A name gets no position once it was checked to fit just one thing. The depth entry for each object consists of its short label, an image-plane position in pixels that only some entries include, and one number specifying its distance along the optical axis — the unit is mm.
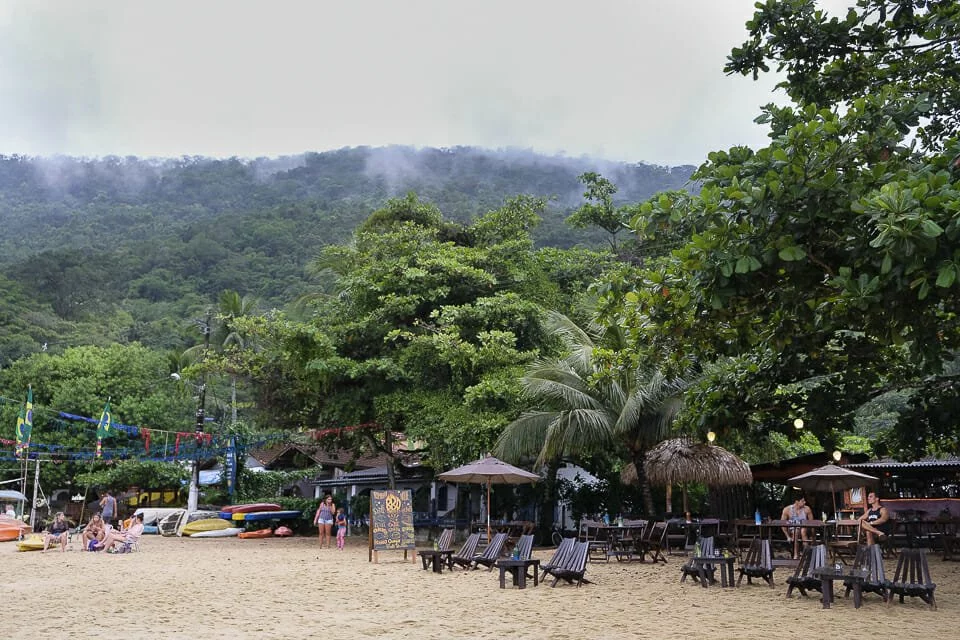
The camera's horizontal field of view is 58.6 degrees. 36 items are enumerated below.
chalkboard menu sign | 16266
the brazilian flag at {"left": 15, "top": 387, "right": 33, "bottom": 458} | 24812
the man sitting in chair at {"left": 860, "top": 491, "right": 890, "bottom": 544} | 13019
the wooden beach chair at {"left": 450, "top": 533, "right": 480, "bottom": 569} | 14430
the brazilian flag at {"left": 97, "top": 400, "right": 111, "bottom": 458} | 26641
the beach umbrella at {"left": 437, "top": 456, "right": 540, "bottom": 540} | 16828
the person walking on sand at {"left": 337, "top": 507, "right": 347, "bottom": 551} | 20712
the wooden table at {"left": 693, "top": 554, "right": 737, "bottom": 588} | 11781
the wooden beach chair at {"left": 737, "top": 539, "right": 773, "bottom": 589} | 11611
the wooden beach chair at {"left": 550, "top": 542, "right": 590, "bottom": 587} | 11914
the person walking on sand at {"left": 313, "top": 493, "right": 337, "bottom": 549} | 22391
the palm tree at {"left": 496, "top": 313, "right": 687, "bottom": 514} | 18391
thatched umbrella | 18297
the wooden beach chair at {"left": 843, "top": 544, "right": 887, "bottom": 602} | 9612
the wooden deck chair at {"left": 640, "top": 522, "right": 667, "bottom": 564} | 16391
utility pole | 29219
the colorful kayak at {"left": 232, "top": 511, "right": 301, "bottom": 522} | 27922
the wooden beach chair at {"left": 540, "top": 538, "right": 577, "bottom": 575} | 12150
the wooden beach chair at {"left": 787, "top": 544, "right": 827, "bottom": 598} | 10352
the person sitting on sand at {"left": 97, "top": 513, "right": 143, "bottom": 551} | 19672
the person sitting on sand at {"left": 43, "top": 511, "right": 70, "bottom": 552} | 19759
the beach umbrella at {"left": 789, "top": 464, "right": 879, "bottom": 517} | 16062
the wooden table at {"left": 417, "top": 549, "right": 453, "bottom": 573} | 14367
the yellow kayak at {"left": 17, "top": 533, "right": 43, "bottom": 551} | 19953
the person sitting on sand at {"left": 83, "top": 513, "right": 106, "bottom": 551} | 20250
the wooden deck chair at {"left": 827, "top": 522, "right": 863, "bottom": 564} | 13351
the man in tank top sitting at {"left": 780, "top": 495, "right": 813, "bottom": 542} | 16297
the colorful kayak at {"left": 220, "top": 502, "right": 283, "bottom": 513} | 28141
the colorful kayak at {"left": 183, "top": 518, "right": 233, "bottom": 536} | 27281
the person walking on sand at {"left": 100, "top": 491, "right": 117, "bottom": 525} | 25467
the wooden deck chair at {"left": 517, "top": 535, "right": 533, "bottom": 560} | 12469
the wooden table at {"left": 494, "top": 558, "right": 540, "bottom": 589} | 11930
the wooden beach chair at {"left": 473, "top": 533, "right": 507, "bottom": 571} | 13719
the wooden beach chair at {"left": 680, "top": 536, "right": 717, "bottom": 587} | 12062
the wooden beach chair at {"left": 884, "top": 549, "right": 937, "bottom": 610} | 9461
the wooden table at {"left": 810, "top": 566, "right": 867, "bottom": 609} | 9492
